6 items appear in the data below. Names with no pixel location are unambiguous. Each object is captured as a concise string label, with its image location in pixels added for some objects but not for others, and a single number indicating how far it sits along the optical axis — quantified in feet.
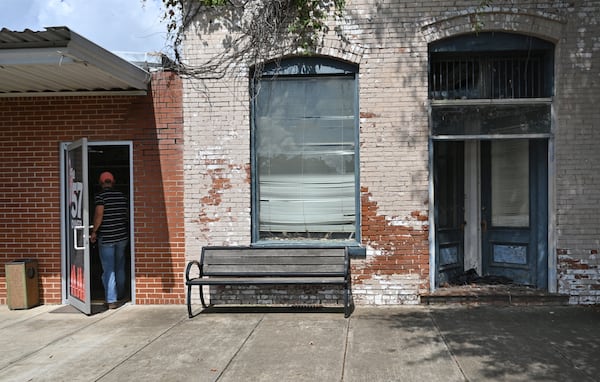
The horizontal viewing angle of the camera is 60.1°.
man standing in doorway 24.91
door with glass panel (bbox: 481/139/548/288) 24.91
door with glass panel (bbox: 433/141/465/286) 26.35
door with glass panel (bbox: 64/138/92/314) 23.61
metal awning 19.17
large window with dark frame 24.91
